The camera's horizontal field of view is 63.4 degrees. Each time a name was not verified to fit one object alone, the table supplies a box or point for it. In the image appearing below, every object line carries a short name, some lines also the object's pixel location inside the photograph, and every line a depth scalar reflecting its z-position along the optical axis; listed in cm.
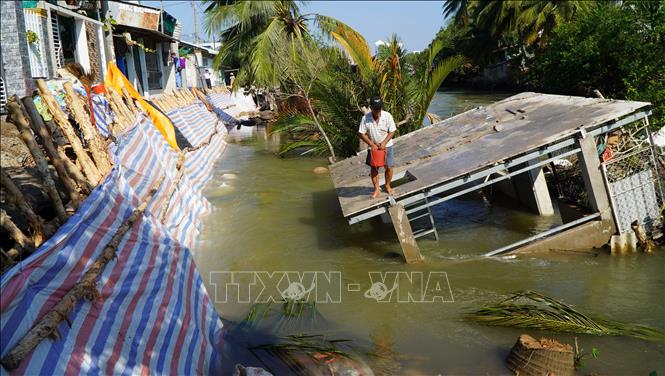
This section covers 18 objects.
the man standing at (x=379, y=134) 764
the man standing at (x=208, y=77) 3925
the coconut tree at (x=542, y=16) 3269
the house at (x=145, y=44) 1933
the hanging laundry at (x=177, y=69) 2686
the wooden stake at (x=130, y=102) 1052
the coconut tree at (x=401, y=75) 1256
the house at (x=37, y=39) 1134
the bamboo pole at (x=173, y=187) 757
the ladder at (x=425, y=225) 827
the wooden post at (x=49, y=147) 509
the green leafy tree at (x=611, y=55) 1434
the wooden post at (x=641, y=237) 800
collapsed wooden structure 746
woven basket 491
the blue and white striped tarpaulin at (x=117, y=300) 317
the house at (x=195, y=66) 3244
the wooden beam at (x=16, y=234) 378
